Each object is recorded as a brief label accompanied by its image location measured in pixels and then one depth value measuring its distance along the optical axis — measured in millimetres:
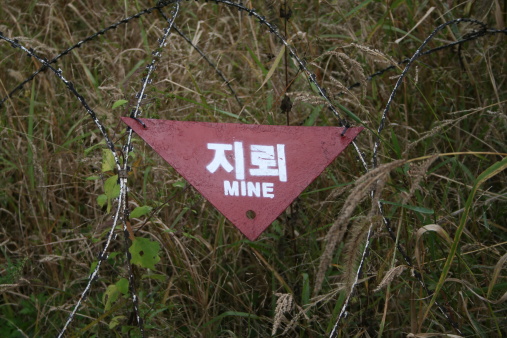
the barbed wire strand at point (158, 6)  1674
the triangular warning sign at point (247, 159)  1515
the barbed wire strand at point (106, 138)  1457
